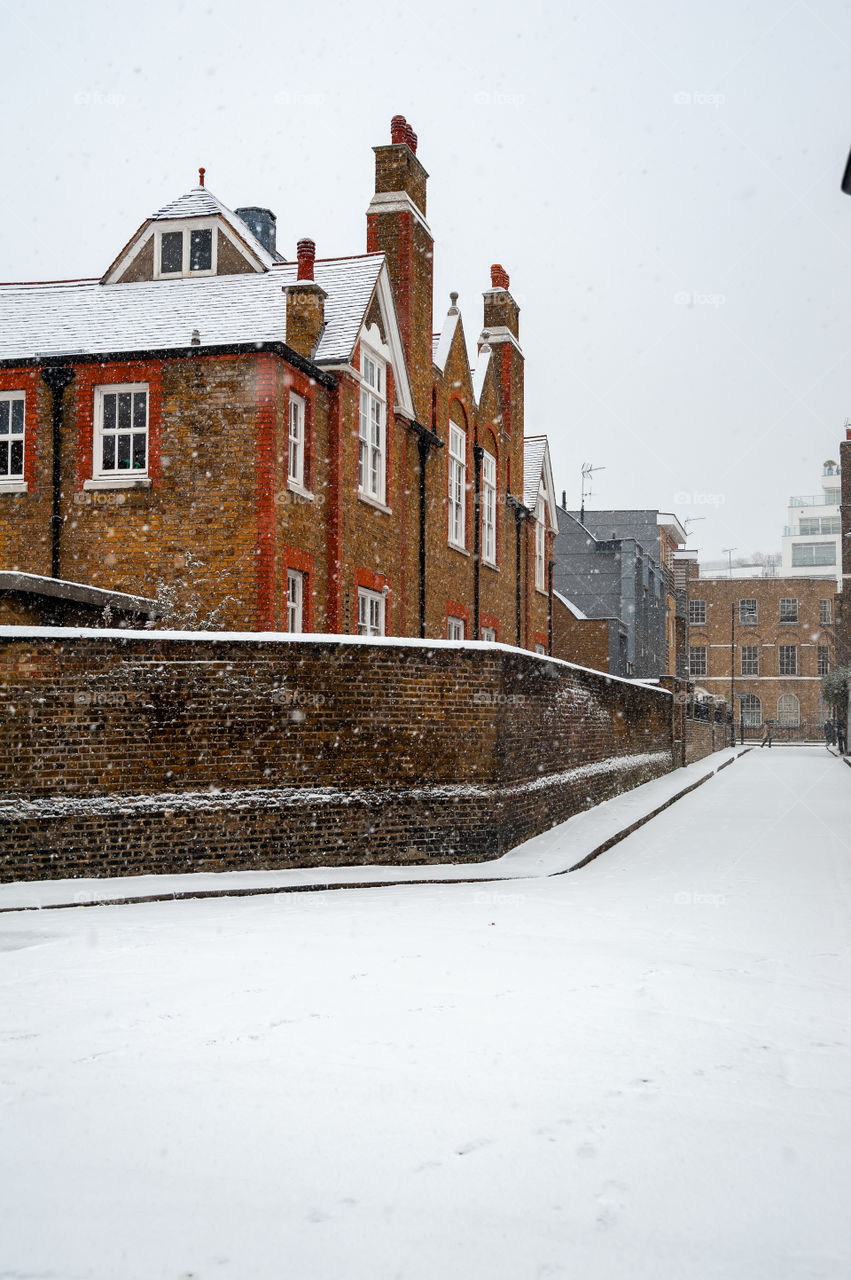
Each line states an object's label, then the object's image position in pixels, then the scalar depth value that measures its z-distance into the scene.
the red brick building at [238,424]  16.25
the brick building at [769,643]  80.19
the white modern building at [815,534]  104.94
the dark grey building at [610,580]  48.12
